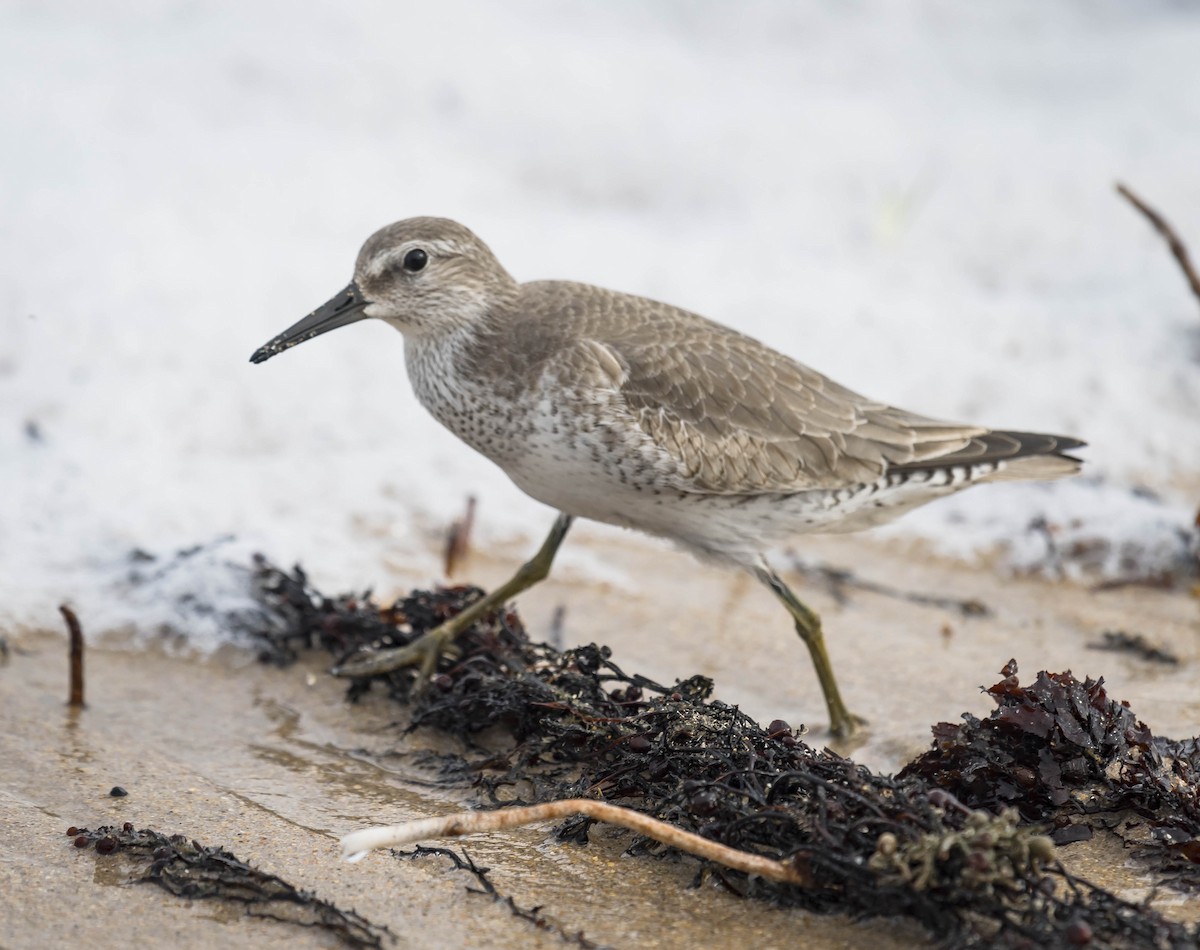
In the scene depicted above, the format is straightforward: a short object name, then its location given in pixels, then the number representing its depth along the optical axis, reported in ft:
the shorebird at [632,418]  31.22
